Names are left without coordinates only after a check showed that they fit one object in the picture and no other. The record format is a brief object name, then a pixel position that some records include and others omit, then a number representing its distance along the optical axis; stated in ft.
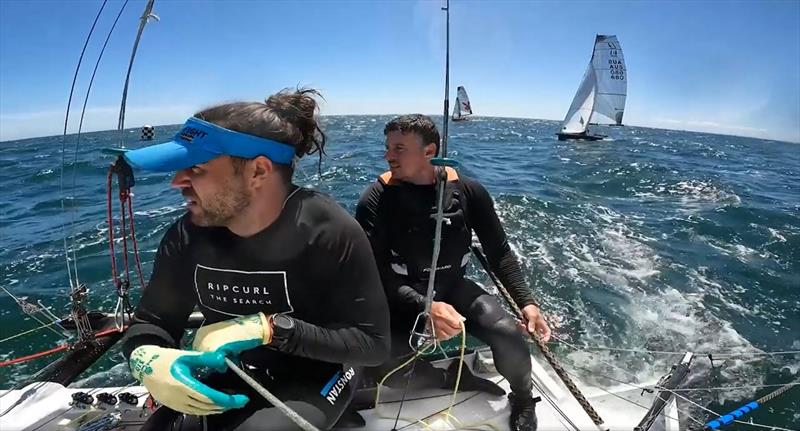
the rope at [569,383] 6.42
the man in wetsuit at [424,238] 8.13
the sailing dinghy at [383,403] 6.48
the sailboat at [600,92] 99.81
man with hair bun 4.26
